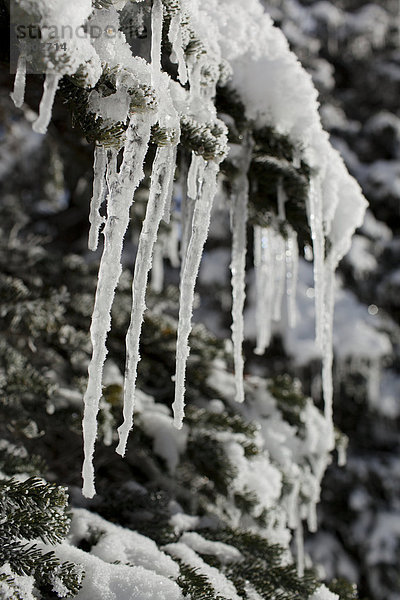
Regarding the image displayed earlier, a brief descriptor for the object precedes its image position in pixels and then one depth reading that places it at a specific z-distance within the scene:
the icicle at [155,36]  2.31
